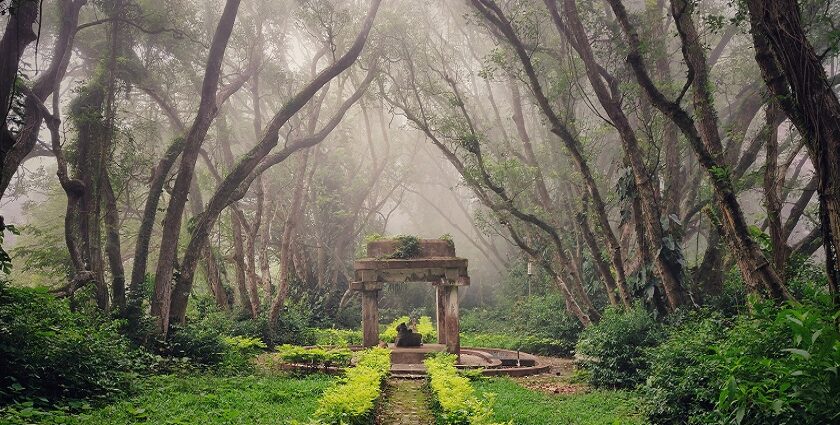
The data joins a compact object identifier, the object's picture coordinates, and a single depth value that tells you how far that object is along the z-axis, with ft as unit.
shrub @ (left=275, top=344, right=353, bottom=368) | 41.32
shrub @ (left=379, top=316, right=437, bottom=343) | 58.90
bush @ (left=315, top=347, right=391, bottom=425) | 21.11
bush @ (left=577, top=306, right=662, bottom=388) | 33.78
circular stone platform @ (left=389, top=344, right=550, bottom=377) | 43.39
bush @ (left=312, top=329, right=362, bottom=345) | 60.03
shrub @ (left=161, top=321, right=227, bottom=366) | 38.63
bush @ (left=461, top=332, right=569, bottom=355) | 59.41
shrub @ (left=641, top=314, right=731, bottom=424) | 19.97
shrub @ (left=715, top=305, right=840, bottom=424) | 13.61
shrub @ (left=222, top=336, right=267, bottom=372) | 39.70
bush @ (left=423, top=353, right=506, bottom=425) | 21.18
